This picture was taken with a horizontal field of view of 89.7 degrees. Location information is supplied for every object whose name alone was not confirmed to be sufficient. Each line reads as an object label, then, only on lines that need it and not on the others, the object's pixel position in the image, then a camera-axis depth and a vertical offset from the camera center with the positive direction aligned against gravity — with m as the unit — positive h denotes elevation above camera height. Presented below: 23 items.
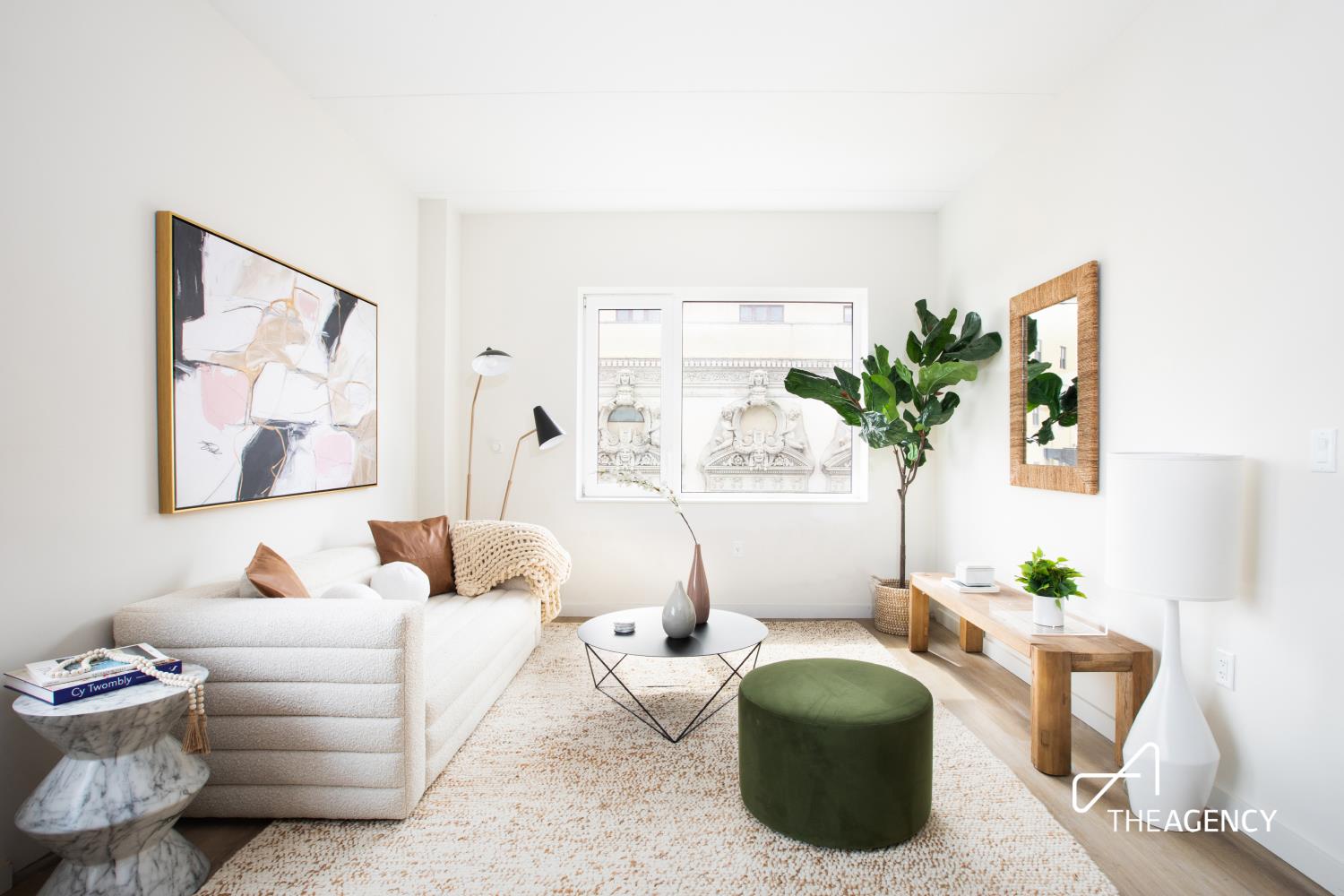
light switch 1.70 -0.01
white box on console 3.24 -0.63
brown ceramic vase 2.80 -0.63
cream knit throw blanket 3.37 -0.60
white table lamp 1.87 -0.34
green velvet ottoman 1.82 -0.89
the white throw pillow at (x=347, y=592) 2.42 -0.55
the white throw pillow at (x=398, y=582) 2.90 -0.62
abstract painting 2.22 +0.24
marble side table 1.50 -0.83
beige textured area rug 1.73 -1.13
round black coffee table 2.49 -0.77
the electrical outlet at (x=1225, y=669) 2.02 -0.68
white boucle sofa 1.93 -0.74
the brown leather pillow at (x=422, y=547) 3.29 -0.54
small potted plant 2.49 -0.53
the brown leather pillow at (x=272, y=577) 2.15 -0.46
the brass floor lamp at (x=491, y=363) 3.90 +0.44
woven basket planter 3.98 -0.99
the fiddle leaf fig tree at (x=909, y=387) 3.66 +0.32
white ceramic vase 2.59 -0.67
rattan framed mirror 2.71 +0.26
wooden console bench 2.25 -0.79
